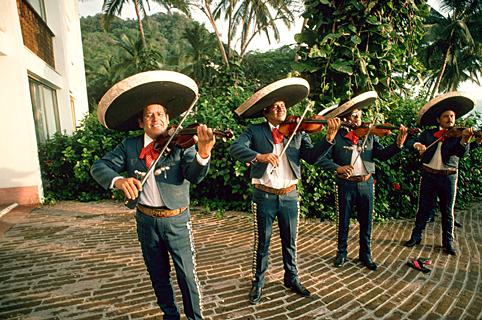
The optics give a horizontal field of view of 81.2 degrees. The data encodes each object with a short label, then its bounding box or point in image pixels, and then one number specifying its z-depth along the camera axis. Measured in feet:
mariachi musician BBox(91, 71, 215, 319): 7.57
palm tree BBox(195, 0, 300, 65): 59.31
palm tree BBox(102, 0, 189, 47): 59.31
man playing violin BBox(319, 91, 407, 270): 12.26
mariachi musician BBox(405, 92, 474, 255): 13.74
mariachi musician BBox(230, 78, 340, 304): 10.25
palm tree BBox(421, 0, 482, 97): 71.31
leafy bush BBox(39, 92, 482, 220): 19.03
